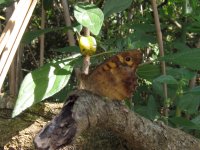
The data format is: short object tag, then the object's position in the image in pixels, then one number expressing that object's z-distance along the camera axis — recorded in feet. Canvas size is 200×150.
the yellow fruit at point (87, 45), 0.46
